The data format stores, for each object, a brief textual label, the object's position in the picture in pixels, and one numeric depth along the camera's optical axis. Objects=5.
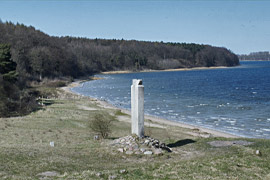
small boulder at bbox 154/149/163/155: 15.58
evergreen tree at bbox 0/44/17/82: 41.25
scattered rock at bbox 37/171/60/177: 11.65
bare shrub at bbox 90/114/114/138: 21.41
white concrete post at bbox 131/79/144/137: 17.02
